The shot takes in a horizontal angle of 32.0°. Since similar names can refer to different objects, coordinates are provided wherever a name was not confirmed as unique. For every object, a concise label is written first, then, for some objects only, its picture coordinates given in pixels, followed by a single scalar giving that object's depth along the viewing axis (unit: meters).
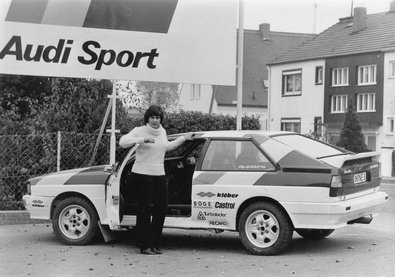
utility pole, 11.99
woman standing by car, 8.75
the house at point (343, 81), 43.56
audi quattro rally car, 8.46
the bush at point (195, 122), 14.20
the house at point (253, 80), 54.84
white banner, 11.09
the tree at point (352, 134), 38.59
